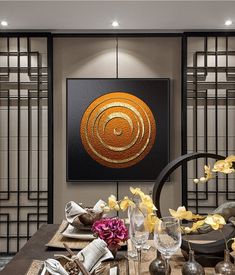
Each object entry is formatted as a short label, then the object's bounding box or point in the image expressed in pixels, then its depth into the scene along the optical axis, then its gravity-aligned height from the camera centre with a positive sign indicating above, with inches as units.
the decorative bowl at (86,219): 77.2 -14.5
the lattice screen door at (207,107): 162.6 +13.8
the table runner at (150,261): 52.8 -16.6
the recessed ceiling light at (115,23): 150.4 +43.8
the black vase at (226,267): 47.6 -14.6
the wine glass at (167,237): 45.9 -10.6
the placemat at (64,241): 71.8 -18.1
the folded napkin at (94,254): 52.6 -14.5
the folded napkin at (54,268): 46.3 -14.2
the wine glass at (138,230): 50.2 -10.8
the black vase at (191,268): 47.7 -14.6
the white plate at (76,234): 74.4 -17.1
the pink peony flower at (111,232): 62.4 -13.8
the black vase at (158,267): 49.1 -15.0
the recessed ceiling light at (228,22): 149.9 +44.0
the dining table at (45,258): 54.7 -18.7
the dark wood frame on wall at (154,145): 163.5 +2.4
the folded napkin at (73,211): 75.5 -12.8
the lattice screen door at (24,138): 163.6 +1.6
